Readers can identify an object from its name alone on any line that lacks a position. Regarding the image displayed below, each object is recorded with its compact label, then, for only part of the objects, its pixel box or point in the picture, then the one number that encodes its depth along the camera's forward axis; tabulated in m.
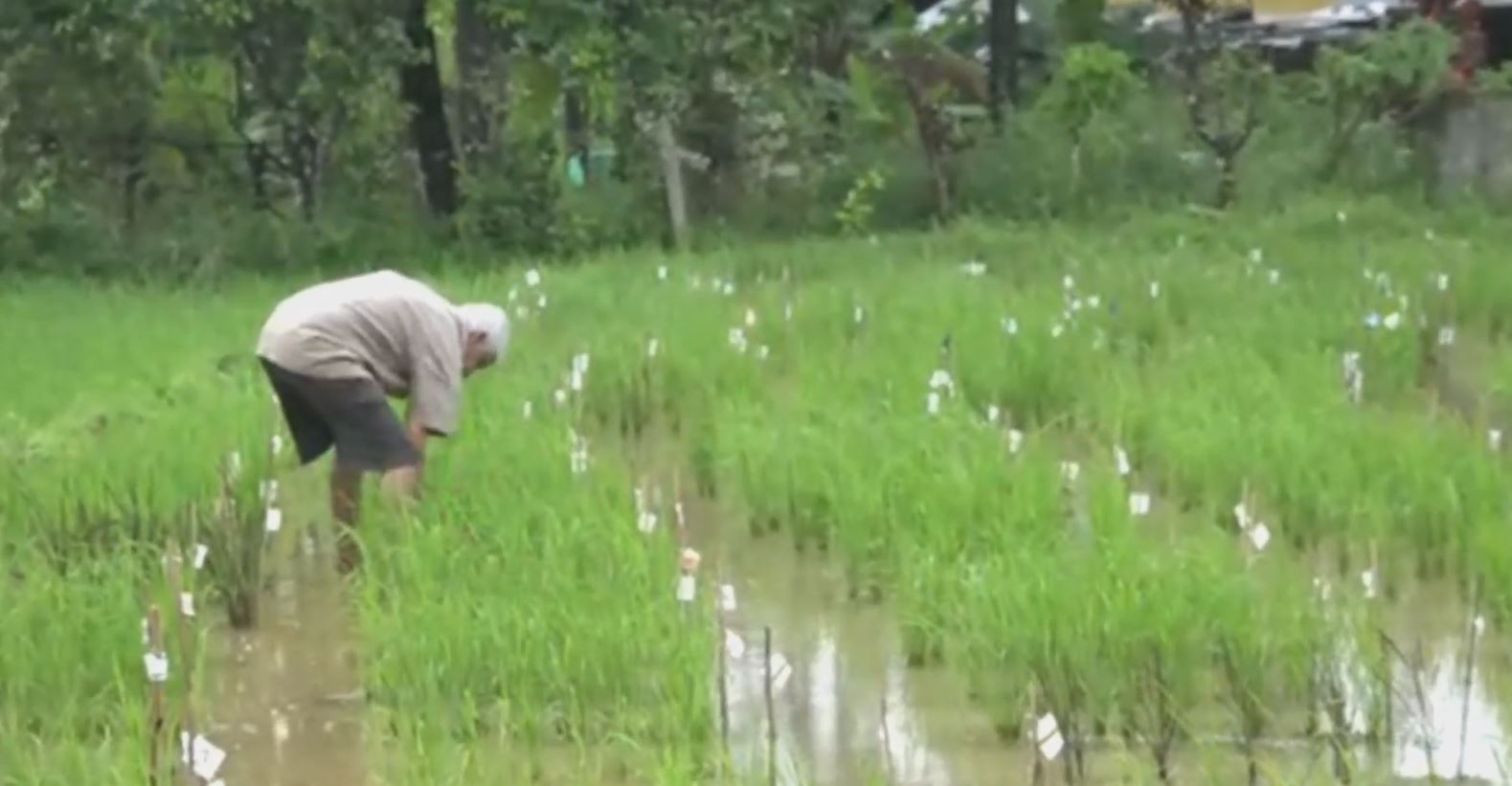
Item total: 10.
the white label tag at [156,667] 7.84
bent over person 11.14
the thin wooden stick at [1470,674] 8.53
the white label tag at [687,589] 9.27
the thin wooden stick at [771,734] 7.98
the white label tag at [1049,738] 8.03
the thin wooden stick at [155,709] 7.90
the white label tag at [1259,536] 10.44
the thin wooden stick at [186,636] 8.87
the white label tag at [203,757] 7.85
